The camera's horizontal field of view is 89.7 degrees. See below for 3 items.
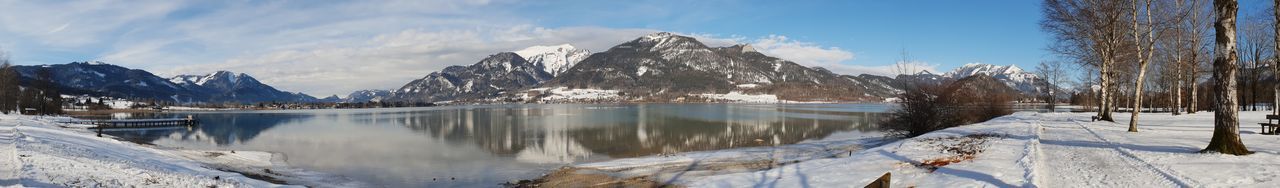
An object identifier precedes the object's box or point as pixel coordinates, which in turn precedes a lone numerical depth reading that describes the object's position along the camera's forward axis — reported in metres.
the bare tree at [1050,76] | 81.38
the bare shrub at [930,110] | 38.19
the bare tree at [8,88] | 83.68
